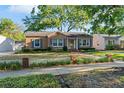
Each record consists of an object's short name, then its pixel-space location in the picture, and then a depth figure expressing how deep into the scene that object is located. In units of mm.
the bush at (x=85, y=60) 6130
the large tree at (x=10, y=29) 17757
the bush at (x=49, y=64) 5545
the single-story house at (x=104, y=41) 11854
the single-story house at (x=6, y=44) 13069
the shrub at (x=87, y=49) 11120
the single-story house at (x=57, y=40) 11972
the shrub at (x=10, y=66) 5182
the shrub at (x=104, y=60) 6459
